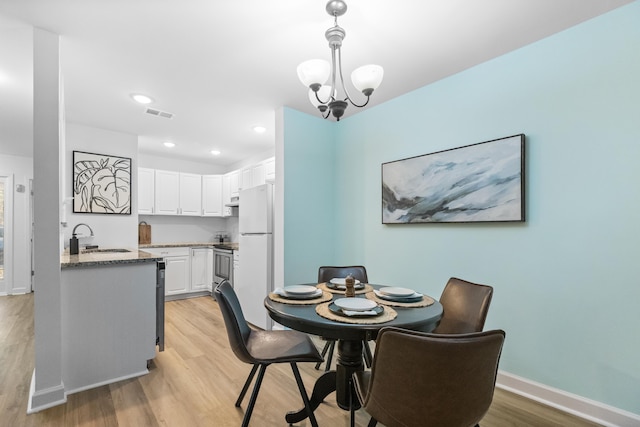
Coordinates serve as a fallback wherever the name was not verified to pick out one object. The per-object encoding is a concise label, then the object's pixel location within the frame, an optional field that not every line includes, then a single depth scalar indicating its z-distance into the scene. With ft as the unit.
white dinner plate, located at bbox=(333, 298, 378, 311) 4.75
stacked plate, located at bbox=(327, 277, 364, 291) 6.65
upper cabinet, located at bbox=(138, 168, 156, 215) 15.97
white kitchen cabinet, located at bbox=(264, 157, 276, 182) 14.00
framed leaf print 12.31
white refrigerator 11.25
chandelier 5.35
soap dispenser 9.45
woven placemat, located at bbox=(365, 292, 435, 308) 5.30
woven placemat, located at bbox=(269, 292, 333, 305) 5.43
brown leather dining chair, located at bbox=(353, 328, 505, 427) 3.34
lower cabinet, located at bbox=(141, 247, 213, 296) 15.72
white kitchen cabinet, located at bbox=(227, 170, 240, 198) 16.88
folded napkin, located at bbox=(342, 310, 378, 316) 4.58
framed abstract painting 7.23
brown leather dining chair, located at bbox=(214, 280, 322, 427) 5.37
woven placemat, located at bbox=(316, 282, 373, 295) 6.40
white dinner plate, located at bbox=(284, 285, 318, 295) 5.72
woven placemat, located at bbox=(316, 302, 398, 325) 4.37
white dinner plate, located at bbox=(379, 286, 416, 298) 5.65
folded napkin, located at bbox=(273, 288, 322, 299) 5.65
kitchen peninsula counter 7.13
